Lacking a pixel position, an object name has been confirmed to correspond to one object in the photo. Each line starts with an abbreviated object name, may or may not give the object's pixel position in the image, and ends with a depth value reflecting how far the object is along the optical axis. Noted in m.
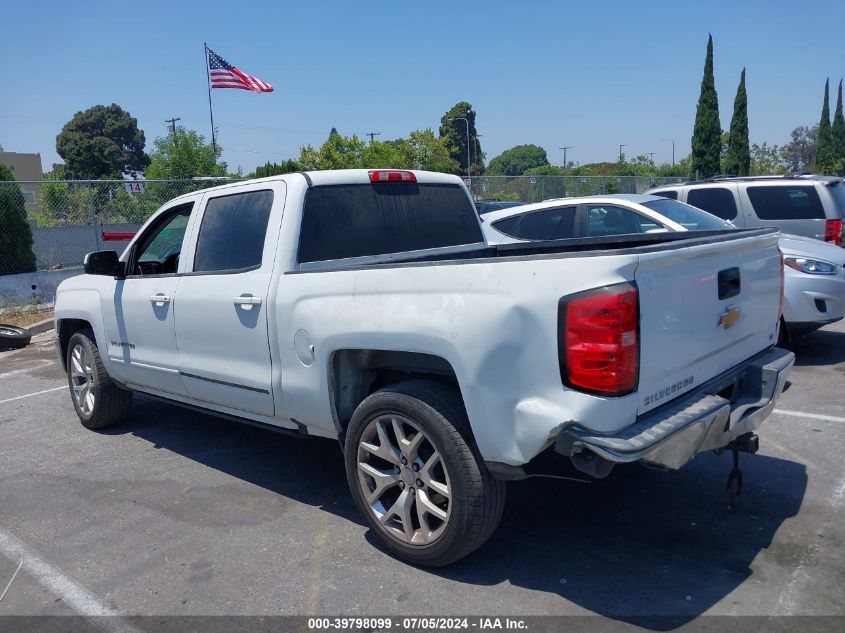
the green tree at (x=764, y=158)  47.47
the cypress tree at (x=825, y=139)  53.34
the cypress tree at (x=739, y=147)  43.19
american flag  25.42
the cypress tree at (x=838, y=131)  57.05
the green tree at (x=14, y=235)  14.10
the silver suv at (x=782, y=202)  9.55
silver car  7.14
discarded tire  11.09
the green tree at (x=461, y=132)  87.56
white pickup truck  2.94
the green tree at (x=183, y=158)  30.83
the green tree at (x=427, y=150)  47.12
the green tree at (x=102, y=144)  72.62
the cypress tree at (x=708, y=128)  40.12
